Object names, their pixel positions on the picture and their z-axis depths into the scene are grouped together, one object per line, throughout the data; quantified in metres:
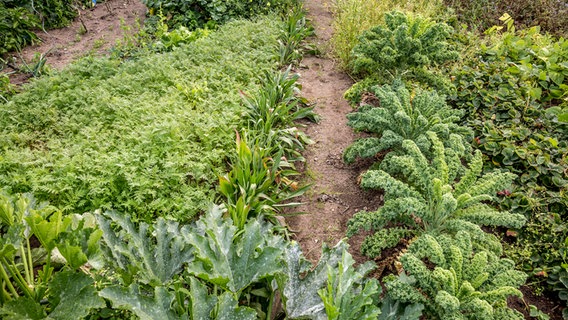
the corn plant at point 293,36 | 5.19
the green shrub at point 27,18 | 5.69
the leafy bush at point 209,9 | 6.20
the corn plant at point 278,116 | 3.67
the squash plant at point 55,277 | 1.62
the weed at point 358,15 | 5.19
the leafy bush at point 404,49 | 3.92
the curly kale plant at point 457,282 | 2.02
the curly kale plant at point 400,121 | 3.09
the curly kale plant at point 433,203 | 2.41
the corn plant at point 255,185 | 2.81
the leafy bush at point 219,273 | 1.70
